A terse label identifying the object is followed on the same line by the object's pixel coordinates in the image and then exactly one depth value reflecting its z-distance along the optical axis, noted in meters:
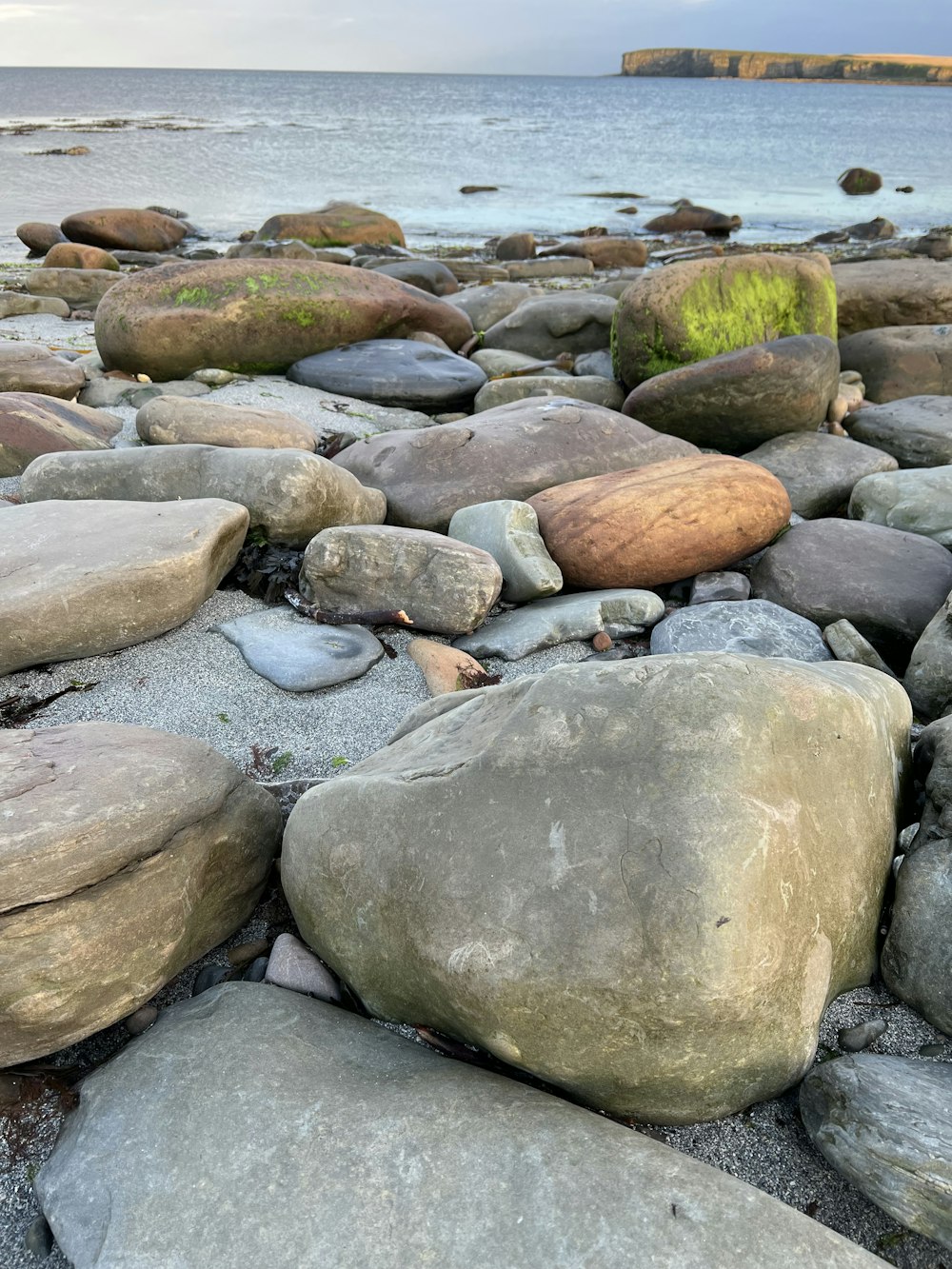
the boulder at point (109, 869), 1.80
